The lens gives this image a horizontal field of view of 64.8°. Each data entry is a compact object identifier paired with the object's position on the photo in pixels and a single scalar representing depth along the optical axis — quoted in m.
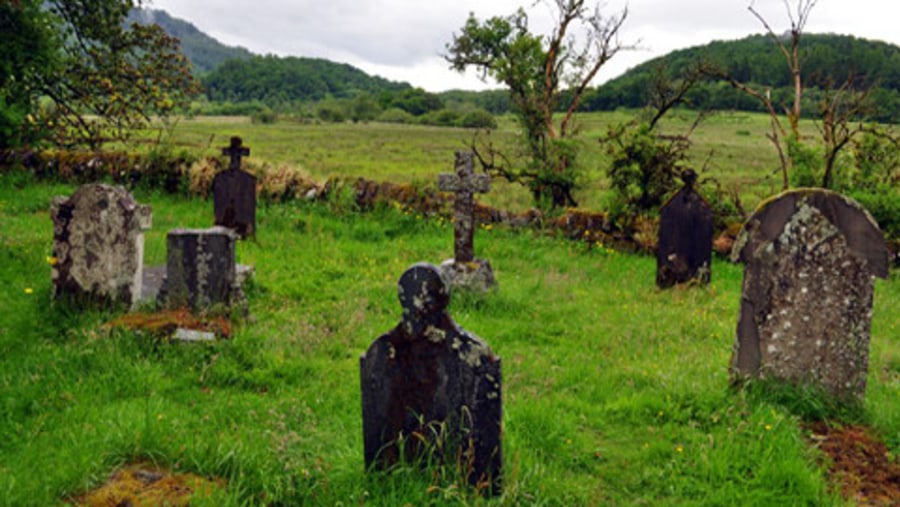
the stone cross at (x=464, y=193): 10.12
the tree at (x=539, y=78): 15.77
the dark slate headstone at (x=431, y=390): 4.32
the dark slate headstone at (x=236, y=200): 12.68
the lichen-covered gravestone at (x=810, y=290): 5.95
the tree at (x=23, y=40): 10.68
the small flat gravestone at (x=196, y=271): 7.94
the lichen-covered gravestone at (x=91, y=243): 7.89
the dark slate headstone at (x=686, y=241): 10.56
